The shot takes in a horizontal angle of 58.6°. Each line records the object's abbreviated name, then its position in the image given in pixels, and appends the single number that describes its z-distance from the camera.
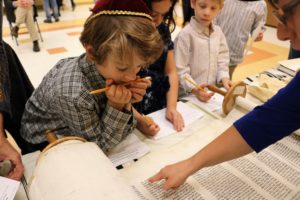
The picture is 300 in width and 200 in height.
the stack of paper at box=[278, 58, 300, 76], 1.32
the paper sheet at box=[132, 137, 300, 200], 0.67
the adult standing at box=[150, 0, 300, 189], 0.51
